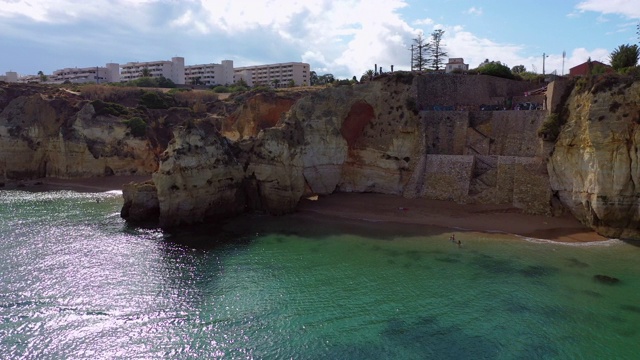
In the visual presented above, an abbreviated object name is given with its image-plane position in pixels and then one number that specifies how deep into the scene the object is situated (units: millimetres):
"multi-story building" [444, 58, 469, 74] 93650
